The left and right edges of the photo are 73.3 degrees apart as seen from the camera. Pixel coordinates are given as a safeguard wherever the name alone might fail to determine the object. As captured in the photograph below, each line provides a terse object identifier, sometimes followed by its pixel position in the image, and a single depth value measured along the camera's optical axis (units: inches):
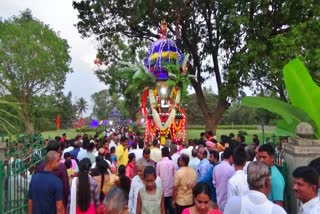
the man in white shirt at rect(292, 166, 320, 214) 74.7
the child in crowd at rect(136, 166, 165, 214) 107.0
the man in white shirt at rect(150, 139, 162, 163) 186.0
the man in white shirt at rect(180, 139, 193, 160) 187.4
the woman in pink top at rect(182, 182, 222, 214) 82.4
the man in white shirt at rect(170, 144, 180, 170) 171.9
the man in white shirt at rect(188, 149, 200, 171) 159.1
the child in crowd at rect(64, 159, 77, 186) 145.7
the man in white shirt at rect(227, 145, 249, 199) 102.3
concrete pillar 122.0
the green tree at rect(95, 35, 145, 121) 802.9
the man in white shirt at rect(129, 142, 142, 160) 183.8
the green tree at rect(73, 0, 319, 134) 411.0
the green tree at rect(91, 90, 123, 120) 1882.8
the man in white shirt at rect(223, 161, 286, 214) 67.4
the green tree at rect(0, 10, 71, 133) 732.3
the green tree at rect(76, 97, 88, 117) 2048.6
